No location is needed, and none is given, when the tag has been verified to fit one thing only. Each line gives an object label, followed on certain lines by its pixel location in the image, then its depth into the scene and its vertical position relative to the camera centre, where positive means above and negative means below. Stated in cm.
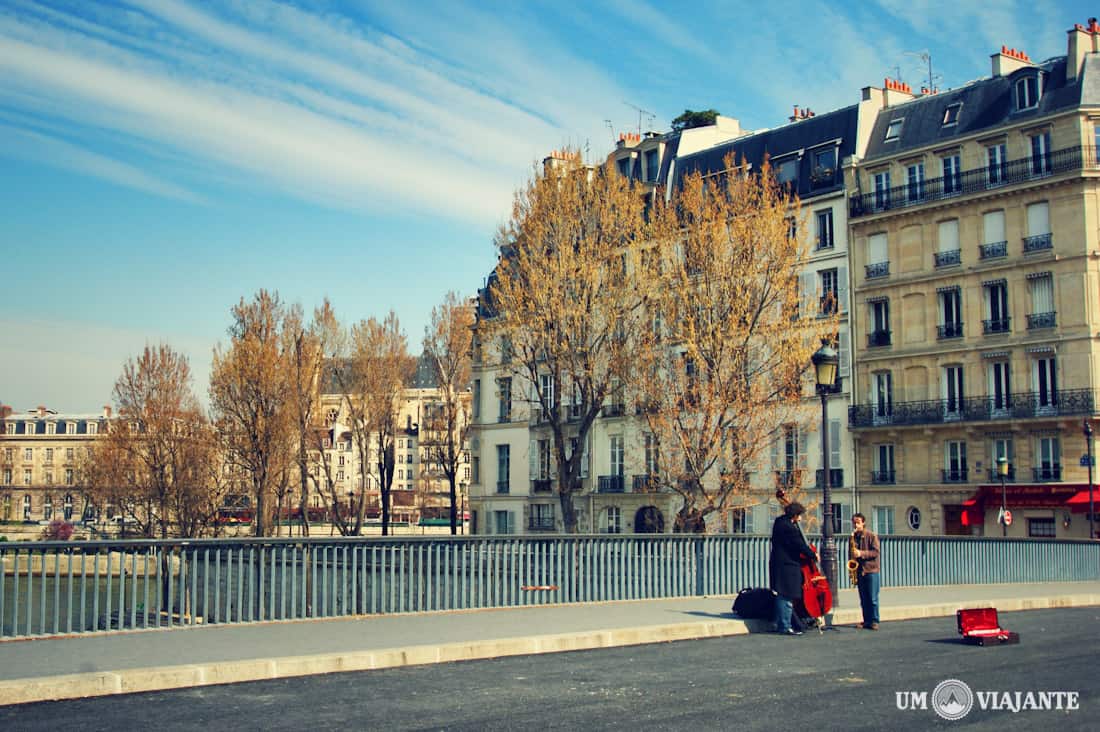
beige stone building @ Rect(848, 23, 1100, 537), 3884 +610
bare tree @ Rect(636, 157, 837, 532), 3231 +367
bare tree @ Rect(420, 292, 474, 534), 5769 +590
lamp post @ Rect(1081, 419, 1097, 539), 3430 +93
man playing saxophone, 1470 -117
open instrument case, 1298 -174
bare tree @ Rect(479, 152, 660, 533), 3397 +548
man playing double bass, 1366 -93
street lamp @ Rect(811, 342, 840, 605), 1639 +57
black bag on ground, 1468 -163
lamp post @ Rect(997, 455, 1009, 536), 3616 +6
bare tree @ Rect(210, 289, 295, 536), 4772 +286
